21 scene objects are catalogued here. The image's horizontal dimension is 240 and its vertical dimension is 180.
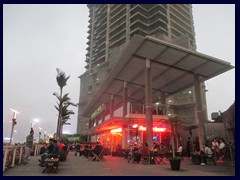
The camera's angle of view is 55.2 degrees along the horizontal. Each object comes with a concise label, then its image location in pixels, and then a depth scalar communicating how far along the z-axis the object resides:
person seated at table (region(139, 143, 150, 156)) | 13.98
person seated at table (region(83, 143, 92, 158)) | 17.89
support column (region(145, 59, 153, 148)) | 17.93
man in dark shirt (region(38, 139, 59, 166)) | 9.37
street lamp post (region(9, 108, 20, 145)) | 15.36
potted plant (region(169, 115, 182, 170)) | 10.25
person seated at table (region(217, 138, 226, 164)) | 14.25
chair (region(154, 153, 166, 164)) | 14.40
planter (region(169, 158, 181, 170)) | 10.24
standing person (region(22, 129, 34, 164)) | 12.55
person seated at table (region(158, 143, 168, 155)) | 14.50
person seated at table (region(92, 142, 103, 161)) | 15.80
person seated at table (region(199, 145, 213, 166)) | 13.44
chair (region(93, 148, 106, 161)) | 15.48
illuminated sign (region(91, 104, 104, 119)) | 30.97
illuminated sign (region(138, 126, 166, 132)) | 21.34
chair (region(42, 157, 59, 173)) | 8.76
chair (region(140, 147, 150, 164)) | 13.92
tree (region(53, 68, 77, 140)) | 24.00
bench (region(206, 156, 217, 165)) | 13.52
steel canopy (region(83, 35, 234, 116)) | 18.19
